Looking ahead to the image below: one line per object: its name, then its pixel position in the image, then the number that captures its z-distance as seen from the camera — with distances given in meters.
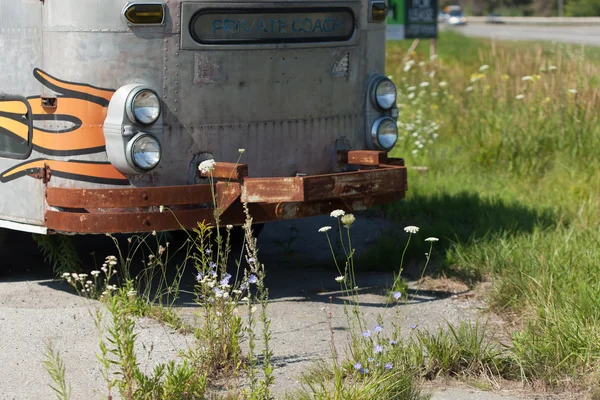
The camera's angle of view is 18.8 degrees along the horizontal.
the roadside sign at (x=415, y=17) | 27.91
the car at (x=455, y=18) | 104.28
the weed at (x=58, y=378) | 6.76
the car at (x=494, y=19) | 112.38
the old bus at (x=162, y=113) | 10.35
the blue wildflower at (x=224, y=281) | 8.51
